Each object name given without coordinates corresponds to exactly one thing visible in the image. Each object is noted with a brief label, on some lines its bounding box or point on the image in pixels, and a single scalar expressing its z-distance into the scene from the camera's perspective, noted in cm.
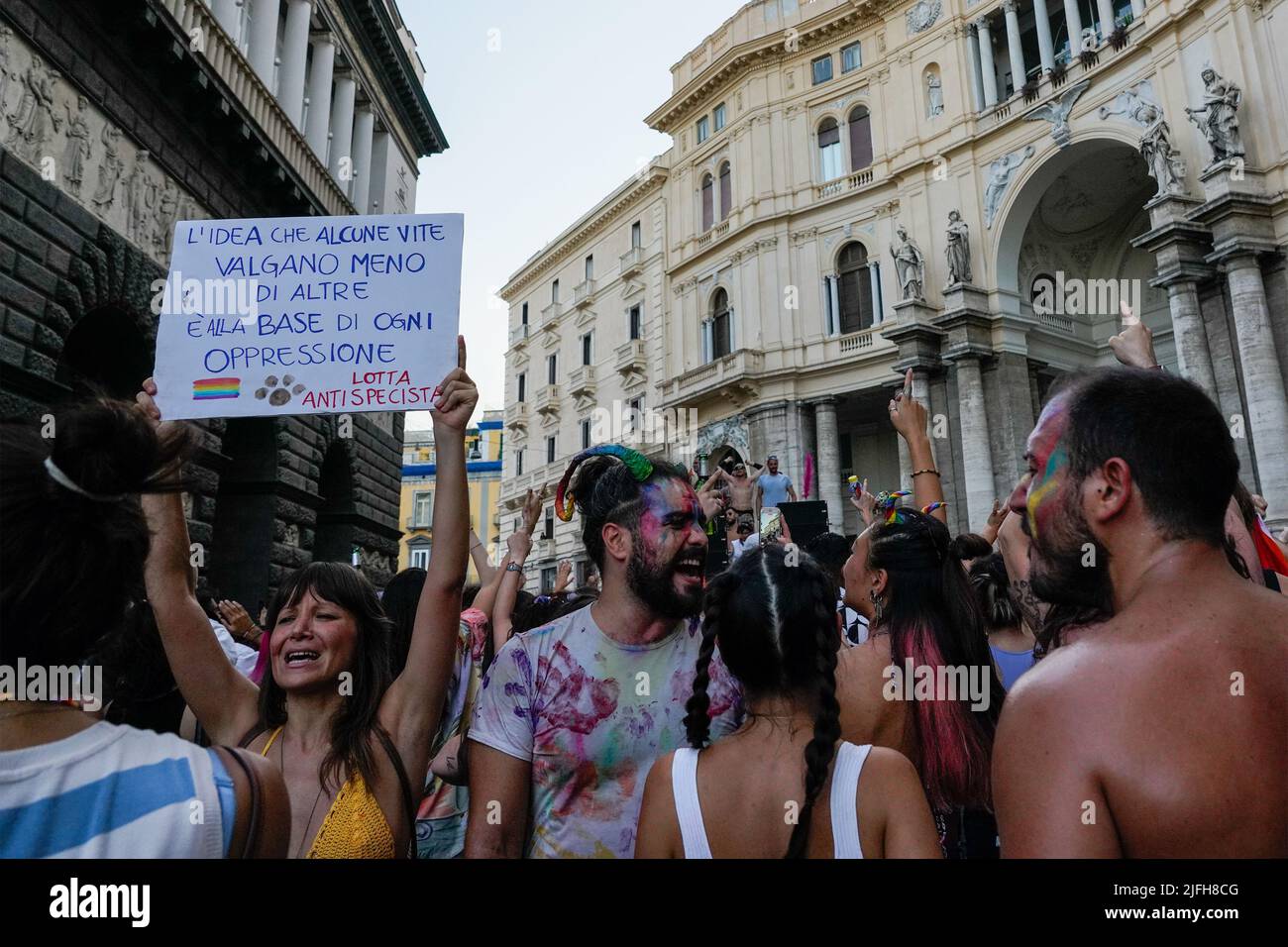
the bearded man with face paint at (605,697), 202
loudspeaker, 782
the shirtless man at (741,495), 983
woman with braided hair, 150
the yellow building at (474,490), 4619
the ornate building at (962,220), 1491
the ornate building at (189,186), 706
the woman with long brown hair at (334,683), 202
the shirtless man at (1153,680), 120
